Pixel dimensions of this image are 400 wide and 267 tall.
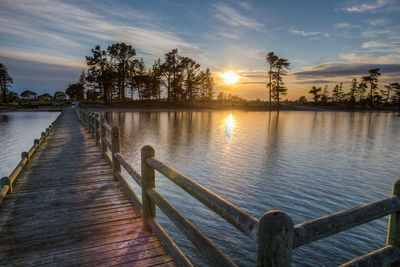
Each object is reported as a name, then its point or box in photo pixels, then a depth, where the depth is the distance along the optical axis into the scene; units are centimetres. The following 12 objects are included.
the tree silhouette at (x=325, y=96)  12105
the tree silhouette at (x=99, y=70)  7394
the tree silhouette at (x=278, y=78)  9220
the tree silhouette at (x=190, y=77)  8764
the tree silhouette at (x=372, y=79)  10462
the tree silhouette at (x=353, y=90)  10925
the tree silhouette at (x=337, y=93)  12031
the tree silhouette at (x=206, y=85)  10279
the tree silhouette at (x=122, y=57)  7662
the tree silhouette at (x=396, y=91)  11188
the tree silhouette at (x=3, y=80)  9278
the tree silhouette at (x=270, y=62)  9076
